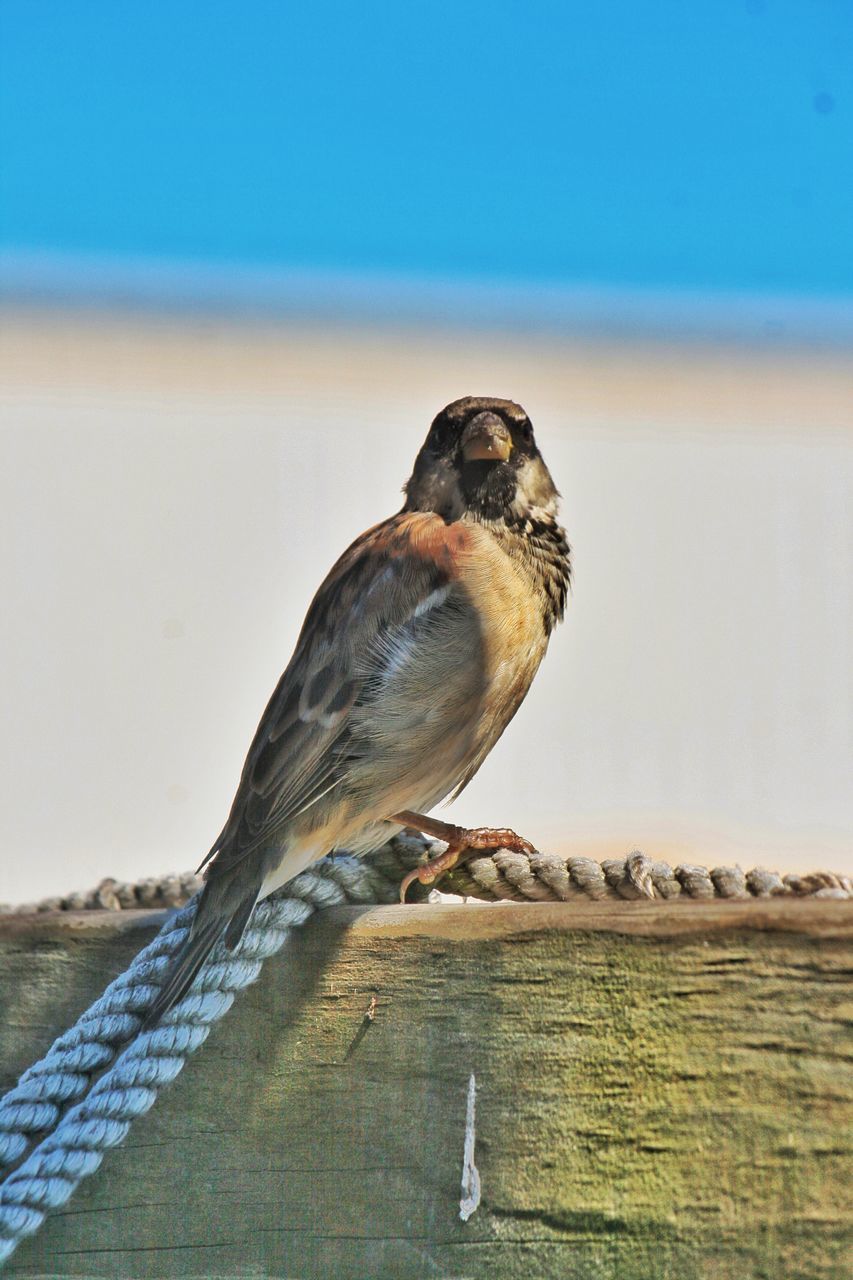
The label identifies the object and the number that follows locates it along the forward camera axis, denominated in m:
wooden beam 3.87
